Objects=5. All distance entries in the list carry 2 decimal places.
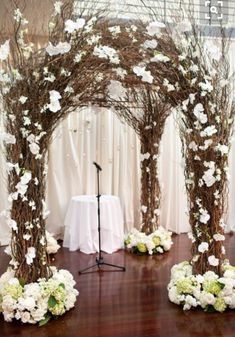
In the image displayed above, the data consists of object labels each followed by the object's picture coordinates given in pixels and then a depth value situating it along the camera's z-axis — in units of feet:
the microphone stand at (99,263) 12.93
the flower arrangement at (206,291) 9.57
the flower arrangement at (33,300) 8.89
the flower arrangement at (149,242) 14.85
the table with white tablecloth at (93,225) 14.88
